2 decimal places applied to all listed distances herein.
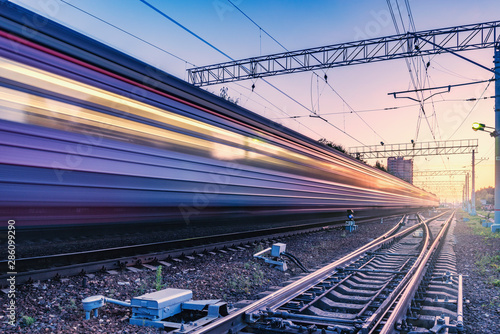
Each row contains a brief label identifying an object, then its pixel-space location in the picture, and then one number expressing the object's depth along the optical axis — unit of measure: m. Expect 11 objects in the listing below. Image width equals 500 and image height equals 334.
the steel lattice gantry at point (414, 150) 35.84
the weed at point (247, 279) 5.37
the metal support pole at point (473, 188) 36.97
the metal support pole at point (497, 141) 16.05
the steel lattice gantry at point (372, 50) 15.02
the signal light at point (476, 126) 14.13
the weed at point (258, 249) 8.03
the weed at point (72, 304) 3.95
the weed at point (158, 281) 4.79
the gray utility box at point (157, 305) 3.62
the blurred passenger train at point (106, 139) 4.19
